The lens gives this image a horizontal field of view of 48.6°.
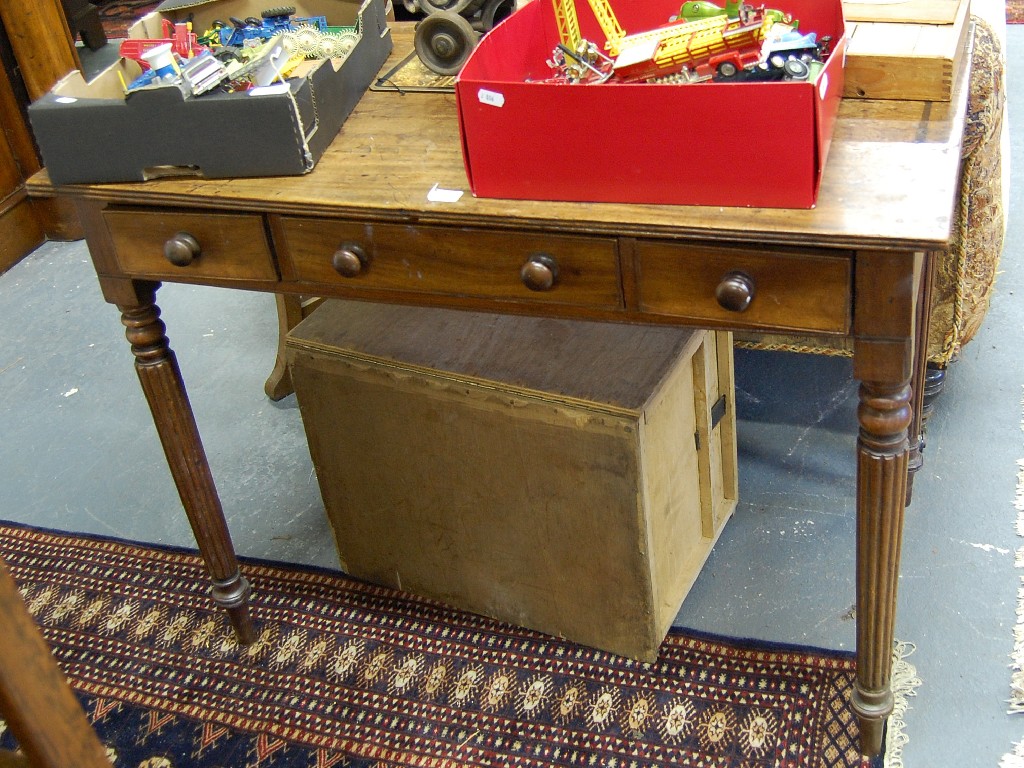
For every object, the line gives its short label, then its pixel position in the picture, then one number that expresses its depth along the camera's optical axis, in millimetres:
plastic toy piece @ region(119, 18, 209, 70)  1545
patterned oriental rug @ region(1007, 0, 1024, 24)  4074
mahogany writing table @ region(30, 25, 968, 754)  1221
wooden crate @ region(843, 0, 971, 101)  1385
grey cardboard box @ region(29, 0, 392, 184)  1428
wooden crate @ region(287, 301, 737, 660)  1678
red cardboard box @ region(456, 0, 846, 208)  1192
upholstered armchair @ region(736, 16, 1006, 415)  1822
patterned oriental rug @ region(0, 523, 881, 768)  1695
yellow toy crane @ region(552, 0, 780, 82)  1344
